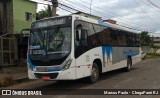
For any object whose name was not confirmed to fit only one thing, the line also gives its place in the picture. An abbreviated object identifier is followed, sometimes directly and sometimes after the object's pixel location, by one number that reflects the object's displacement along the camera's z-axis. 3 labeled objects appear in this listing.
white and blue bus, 7.20
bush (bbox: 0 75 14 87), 8.46
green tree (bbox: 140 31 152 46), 41.77
